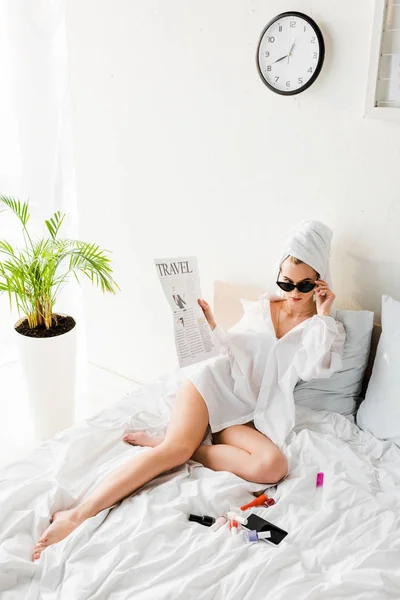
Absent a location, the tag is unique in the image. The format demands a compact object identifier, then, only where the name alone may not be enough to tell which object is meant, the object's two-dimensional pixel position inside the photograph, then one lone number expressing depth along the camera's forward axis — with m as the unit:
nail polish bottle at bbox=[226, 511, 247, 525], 1.60
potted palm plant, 2.45
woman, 1.89
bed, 1.39
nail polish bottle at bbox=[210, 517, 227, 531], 1.59
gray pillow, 2.06
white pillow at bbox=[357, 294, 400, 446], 1.92
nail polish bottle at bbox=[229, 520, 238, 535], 1.56
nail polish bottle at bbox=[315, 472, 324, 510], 1.69
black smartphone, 1.55
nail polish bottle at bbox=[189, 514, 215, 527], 1.63
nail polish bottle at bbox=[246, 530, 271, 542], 1.54
